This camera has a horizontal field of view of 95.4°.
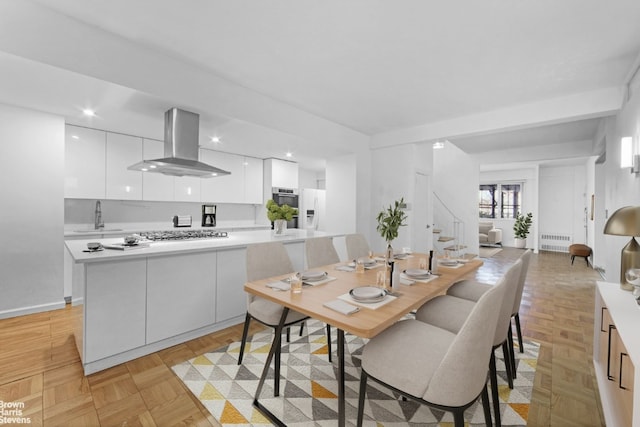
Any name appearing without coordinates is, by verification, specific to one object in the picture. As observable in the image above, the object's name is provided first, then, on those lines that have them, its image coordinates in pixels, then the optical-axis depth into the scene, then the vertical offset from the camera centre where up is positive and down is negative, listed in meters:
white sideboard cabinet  1.17 -0.67
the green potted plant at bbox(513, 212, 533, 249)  8.38 -0.38
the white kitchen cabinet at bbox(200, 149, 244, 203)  5.22 +0.55
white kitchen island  2.10 -0.71
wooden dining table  1.32 -0.48
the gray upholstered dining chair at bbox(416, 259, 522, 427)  1.52 -0.65
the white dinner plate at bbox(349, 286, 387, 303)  1.54 -0.45
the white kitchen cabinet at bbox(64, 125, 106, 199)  3.88 +0.62
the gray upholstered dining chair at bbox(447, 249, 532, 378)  2.05 -0.62
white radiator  8.25 -0.74
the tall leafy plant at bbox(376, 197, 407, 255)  2.05 -0.08
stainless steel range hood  3.05 +0.72
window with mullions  9.15 +0.49
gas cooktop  3.12 -0.29
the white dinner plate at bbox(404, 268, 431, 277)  2.08 -0.43
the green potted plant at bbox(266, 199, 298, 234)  3.63 -0.03
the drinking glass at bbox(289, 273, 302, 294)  1.69 -0.43
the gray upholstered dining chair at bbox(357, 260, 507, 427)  1.13 -0.66
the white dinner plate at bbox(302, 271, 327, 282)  1.98 -0.44
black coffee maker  4.98 -0.10
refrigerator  6.49 +0.11
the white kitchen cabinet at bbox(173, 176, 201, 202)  4.90 +0.36
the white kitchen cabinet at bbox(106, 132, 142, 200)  4.21 +0.61
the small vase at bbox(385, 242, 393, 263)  2.24 -0.32
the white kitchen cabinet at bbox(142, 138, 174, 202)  4.55 +0.46
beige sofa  8.84 -0.58
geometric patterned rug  1.65 -1.16
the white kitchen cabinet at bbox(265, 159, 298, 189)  5.94 +0.82
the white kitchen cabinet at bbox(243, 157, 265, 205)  5.79 +0.63
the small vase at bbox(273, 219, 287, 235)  3.71 -0.18
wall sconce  2.42 +0.54
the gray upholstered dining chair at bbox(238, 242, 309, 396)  1.96 -0.51
